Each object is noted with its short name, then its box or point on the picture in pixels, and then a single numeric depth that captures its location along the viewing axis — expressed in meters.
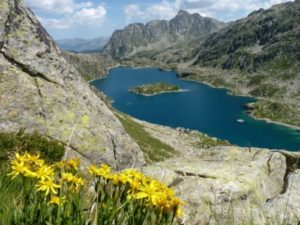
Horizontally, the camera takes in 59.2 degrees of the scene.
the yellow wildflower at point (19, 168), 2.69
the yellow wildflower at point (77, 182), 3.03
